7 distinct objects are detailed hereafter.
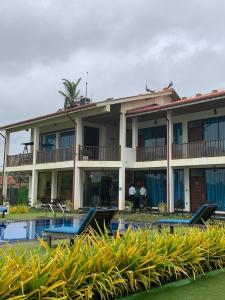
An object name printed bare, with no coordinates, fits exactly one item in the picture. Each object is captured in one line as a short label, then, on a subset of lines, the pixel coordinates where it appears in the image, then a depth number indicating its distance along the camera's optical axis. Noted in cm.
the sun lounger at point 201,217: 1023
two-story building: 2069
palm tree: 5400
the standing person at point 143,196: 2309
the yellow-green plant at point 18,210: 2197
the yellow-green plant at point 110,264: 427
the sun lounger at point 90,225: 807
